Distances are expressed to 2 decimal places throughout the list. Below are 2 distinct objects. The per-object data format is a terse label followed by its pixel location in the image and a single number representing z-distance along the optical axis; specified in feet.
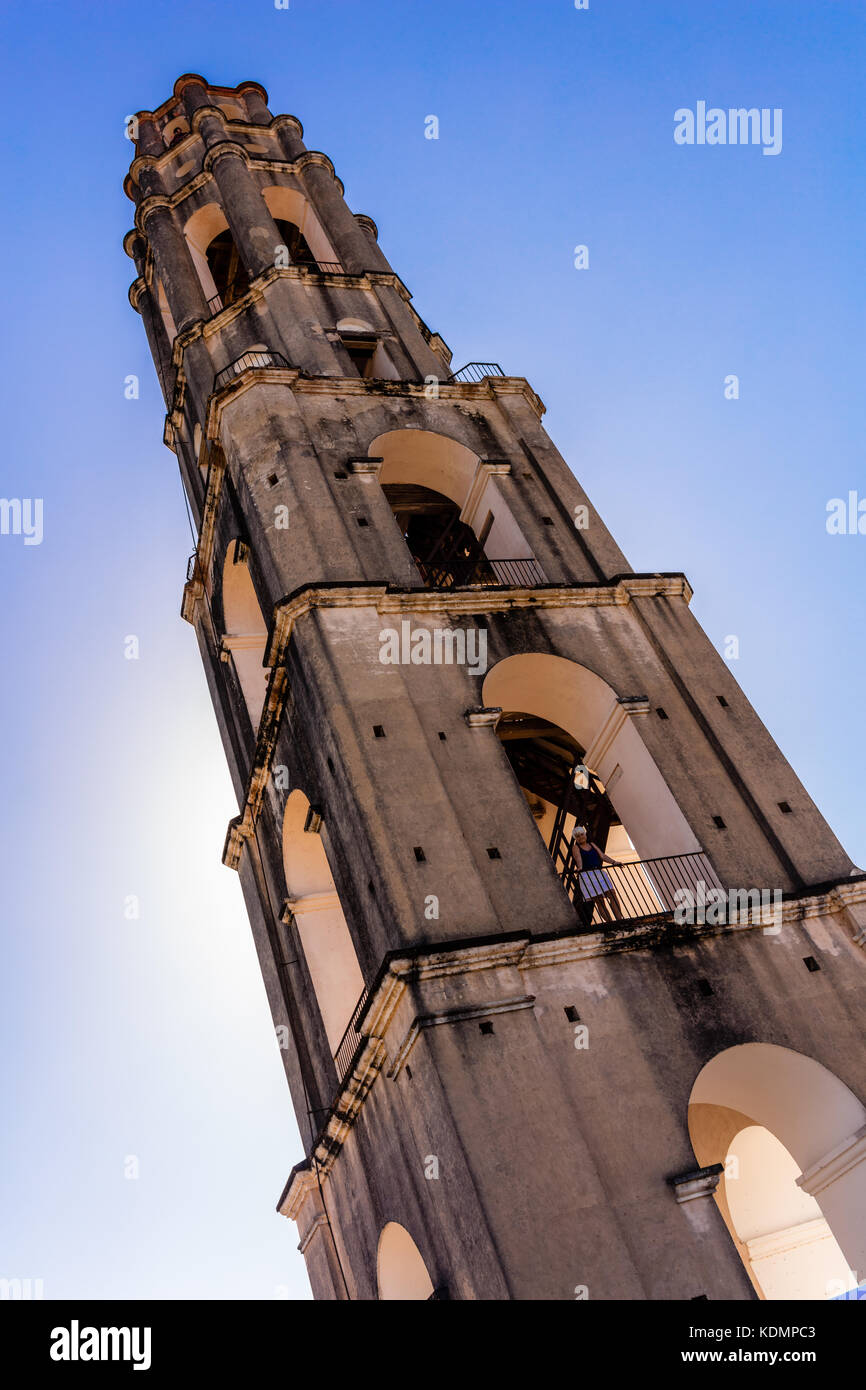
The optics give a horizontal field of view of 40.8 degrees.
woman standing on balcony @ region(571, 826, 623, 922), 53.21
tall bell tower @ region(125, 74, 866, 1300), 39.63
